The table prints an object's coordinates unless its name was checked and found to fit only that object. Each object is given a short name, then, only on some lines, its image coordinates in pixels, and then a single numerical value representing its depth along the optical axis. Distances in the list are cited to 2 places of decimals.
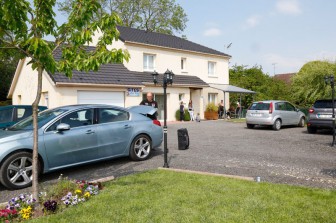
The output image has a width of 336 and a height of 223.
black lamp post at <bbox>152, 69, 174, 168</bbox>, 7.13
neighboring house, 57.11
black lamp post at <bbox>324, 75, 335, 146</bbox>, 10.28
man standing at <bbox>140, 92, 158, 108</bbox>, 10.89
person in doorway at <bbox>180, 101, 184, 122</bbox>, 22.77
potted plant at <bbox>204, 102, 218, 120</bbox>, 25.69
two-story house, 17.81
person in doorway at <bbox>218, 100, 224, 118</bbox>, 26.53
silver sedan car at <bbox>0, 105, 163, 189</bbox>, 5.77
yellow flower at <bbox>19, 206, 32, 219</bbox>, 4.08
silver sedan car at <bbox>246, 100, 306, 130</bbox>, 15.69
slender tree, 4.32
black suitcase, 9.77
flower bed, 4.11
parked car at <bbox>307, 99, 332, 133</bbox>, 12.86
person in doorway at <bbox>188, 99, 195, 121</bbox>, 23.70
